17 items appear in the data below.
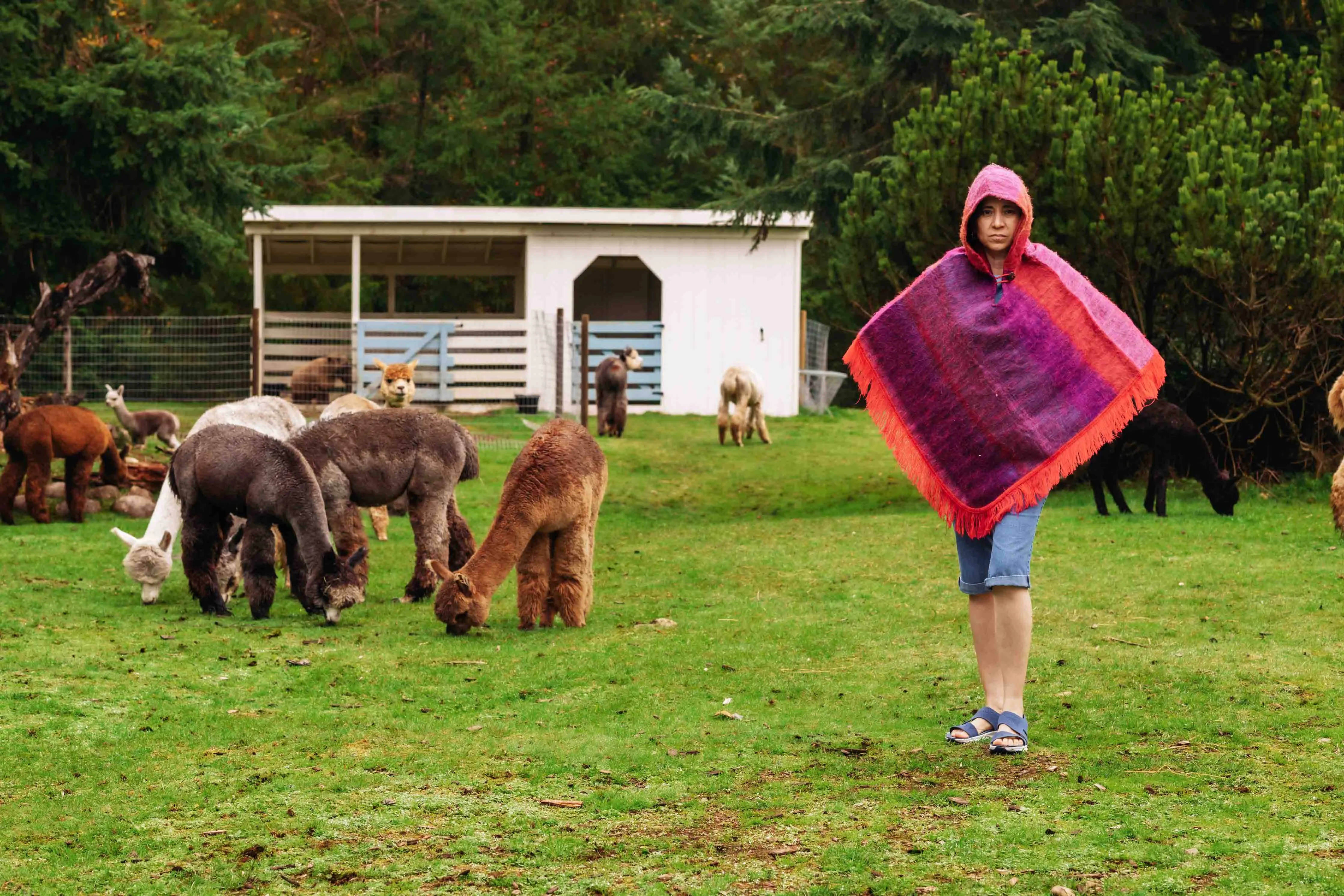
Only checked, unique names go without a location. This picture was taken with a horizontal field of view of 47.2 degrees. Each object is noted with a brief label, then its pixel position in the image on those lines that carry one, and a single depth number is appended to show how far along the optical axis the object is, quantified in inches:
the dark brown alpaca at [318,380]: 933.2
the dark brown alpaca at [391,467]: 418.0
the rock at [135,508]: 608.7
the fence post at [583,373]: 786.2
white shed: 991.0
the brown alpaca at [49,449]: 573.9
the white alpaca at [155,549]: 413.4
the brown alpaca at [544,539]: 359.6
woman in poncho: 237.6
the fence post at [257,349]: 786.2
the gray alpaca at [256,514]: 382.6
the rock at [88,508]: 602.9
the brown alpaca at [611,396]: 862.5
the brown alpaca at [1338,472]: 484.4
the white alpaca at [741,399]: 861.2
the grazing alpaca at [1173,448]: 555.8
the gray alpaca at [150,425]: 746.8
